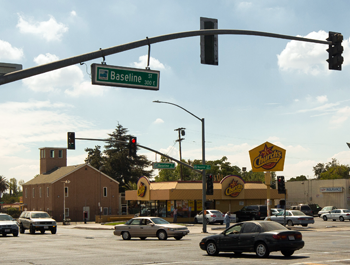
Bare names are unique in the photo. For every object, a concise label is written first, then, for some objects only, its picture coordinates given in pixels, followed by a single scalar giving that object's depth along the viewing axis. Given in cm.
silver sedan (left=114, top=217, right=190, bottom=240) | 2673
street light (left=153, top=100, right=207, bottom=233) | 3567
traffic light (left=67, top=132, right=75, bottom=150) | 3077
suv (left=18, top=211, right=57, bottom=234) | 3612
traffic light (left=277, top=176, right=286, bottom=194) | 3732
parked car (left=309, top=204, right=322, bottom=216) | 6719
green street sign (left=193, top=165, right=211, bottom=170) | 3484
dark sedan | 1606
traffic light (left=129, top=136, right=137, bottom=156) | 3002
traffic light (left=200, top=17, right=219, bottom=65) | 1224
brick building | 7250
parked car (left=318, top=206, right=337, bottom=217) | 6085
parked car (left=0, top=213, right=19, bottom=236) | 3192
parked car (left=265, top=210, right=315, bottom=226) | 4009
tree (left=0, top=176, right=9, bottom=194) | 11481
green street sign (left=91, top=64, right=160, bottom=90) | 1148
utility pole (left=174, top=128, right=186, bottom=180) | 6231
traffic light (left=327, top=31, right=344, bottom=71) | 1344
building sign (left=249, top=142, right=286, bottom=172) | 4506
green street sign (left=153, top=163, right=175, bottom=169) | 3403
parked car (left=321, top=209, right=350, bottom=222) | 5245
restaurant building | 5128
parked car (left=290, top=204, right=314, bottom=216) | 5623
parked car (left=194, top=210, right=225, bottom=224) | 4669
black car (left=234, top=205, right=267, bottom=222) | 4981
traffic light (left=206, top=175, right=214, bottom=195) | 3556
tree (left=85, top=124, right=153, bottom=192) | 9906
